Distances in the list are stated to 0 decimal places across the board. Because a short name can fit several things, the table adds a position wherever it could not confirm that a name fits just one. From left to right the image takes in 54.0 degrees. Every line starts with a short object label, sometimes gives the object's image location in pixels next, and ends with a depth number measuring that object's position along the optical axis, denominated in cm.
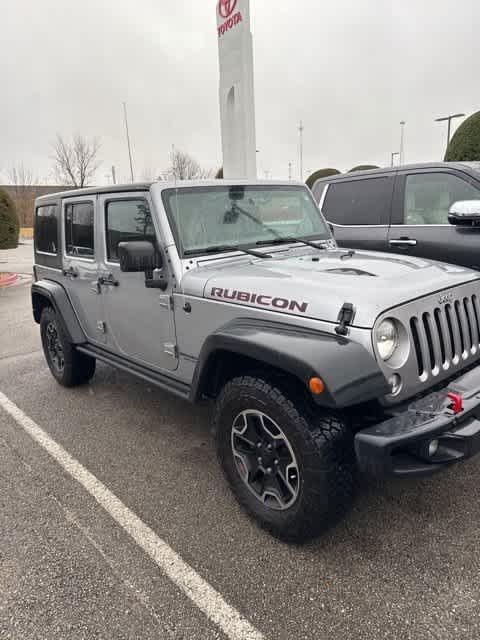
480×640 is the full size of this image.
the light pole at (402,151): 4864
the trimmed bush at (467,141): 1026
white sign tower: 1388
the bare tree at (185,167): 3219
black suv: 441
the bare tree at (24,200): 3147
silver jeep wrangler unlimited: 203
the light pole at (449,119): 2703
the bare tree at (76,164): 2919
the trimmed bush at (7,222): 1466
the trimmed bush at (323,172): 2364
